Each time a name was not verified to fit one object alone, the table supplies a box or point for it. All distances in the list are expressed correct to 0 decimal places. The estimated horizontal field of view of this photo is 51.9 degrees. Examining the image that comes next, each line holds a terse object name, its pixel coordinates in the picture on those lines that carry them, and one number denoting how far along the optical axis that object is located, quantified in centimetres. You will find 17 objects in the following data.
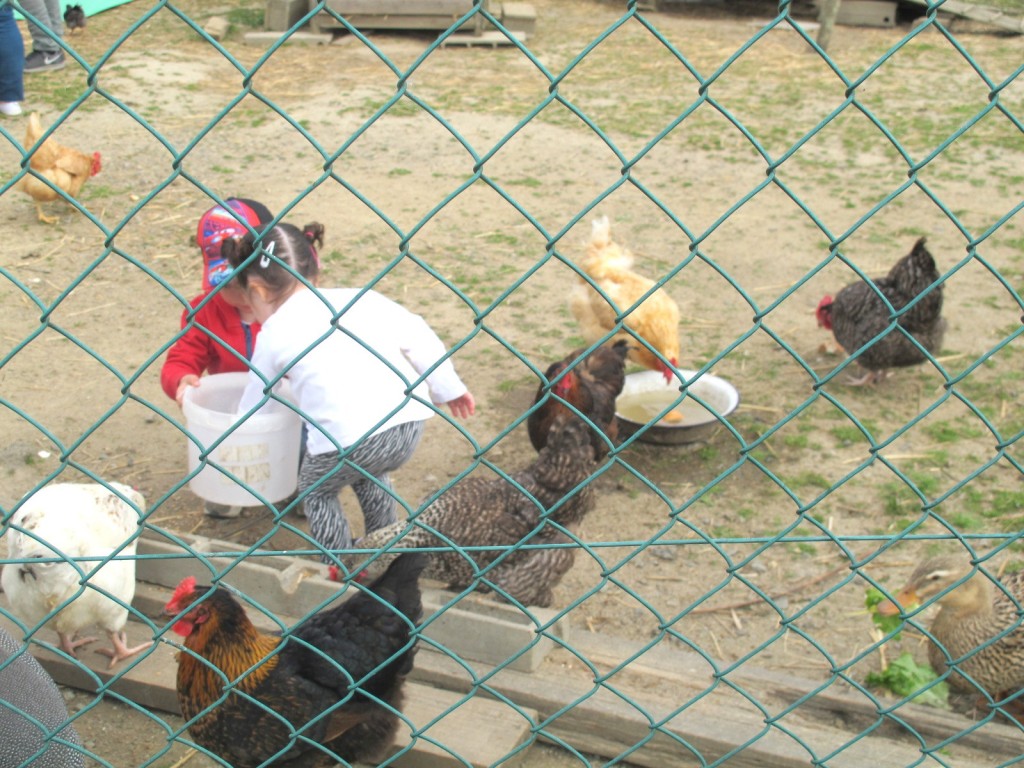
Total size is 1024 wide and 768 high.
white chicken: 272
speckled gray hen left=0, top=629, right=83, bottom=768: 199
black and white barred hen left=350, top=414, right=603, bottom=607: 325
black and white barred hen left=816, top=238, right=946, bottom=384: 461
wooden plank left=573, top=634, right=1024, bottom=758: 259
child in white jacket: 300
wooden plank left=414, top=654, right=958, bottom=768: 252
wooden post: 957
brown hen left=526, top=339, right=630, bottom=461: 403
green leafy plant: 294
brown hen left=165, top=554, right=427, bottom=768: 250
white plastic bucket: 324
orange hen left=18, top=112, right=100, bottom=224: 602
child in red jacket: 370
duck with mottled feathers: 281
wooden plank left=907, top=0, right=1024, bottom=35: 1120
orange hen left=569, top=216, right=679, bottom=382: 462
